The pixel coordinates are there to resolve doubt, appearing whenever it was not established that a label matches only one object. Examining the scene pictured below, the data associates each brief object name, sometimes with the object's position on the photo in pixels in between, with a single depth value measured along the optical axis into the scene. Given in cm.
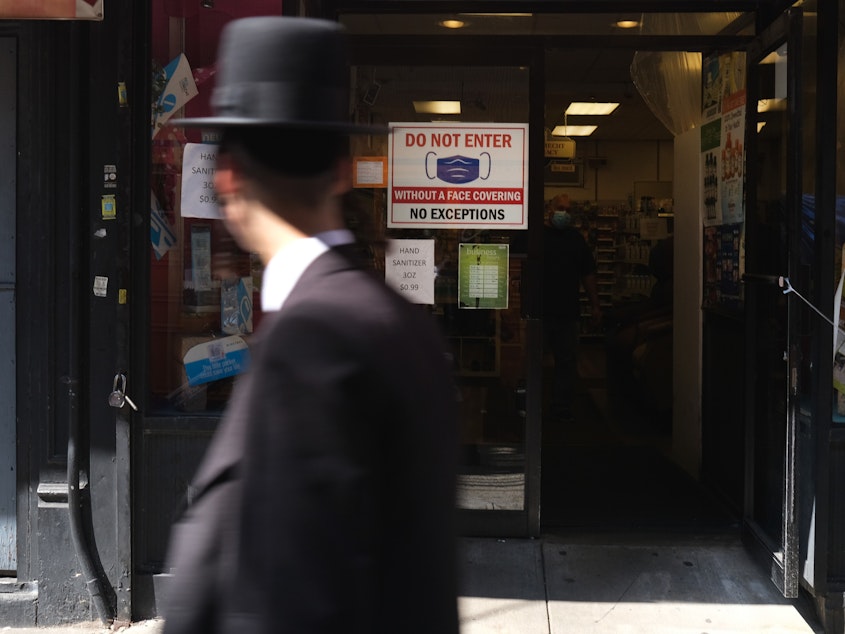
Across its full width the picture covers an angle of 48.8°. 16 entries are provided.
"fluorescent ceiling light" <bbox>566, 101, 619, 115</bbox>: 1061
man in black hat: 123
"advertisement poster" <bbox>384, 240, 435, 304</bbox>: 482
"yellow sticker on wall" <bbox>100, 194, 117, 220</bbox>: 417
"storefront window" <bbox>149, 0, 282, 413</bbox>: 428
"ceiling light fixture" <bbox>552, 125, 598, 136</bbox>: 1269
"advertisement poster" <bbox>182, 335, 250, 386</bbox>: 442
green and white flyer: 484
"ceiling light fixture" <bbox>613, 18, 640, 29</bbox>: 554
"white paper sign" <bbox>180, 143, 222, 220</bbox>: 428
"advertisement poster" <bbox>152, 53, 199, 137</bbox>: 427
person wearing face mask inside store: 777
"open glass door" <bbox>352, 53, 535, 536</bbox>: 480
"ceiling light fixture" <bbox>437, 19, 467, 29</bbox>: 525
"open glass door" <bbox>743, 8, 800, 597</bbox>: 408
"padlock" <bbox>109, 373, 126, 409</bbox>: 414
